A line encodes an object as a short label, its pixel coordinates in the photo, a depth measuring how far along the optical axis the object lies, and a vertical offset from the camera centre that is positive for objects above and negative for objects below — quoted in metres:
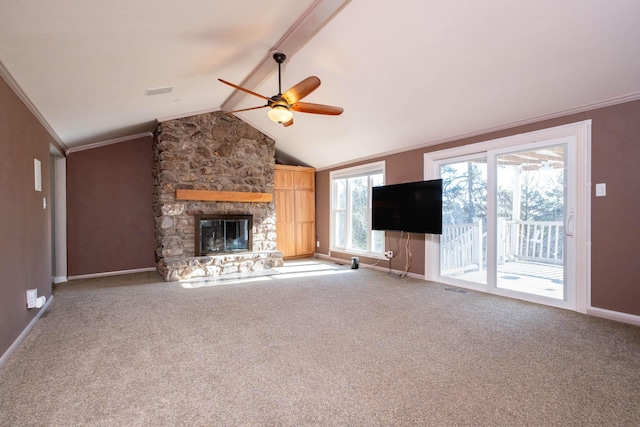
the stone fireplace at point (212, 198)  5.35 +0.24
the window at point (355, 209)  6.15 +0.01
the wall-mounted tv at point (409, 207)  4.60 +0.03
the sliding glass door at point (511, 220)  3.58 -0.16
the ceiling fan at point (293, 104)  3.04 +1.15
